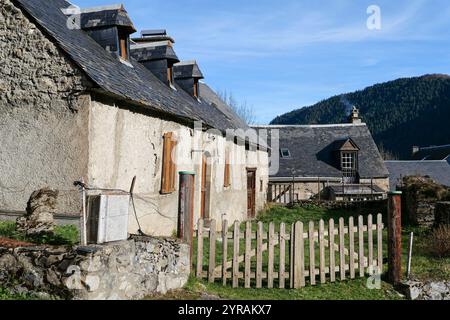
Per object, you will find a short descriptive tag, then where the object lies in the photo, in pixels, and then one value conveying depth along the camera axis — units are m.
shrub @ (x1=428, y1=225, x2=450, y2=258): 10.22
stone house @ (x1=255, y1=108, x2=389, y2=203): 27.59
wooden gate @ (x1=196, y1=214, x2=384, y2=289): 7.55
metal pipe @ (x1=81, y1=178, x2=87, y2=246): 5.21
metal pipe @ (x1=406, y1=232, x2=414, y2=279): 8.41
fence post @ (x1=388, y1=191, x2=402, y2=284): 8.02
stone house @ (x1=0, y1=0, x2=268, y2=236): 7.80
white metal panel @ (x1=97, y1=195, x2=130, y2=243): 5.37
